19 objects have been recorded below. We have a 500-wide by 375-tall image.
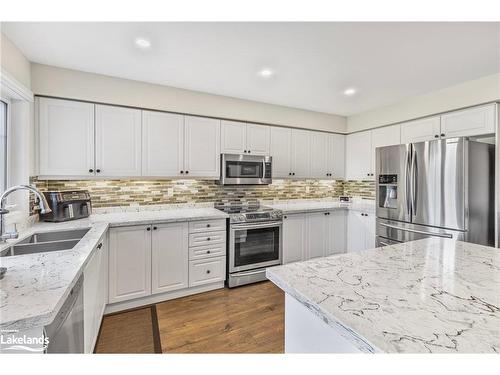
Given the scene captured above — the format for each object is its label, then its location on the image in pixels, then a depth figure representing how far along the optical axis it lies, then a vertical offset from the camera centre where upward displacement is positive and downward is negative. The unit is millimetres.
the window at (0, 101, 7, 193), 2109 +341
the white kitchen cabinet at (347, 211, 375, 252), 3500 -646
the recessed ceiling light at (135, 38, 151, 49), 1914 +1142
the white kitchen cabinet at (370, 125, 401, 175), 3466 +749
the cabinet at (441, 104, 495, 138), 2541 +733
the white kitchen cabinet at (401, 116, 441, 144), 3006 +752
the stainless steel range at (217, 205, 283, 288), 2943 -716
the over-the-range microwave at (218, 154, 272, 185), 3215 +230
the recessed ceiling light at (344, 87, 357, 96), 2951 +1187
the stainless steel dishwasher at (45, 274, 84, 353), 968 -640
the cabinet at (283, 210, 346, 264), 3408 -705
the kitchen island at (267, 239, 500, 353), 660 -396
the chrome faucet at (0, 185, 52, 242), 1321 -113
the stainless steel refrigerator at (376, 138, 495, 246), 2363 -28
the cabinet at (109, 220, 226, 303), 2389 -764
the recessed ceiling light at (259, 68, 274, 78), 2449 +1170
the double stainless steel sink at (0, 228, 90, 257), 1633 -431
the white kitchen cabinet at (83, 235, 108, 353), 1516 -792
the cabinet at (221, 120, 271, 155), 3268 +674
